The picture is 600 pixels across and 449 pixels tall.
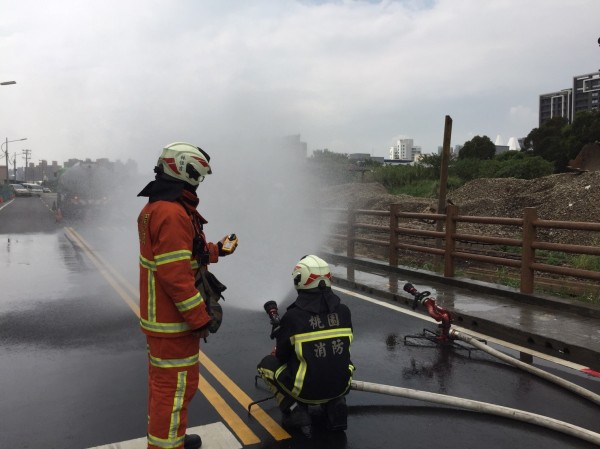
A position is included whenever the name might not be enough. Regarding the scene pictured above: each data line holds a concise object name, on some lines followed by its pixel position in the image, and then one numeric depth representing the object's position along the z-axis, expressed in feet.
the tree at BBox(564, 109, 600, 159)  149.59
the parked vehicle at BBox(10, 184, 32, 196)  220.64
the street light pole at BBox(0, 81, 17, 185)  111.01
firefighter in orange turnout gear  9.82
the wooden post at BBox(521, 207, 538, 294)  25.62
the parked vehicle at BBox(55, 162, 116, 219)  94.73
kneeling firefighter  12.08
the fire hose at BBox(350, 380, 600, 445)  12.14
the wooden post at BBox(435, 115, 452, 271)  37.58
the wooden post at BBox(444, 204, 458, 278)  30.76
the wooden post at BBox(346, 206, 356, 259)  39.93
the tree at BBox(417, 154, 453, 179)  131.95
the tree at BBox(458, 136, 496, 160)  202.49
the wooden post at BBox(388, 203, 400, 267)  35.37
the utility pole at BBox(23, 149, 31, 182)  392.76
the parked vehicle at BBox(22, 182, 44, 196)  228.94
